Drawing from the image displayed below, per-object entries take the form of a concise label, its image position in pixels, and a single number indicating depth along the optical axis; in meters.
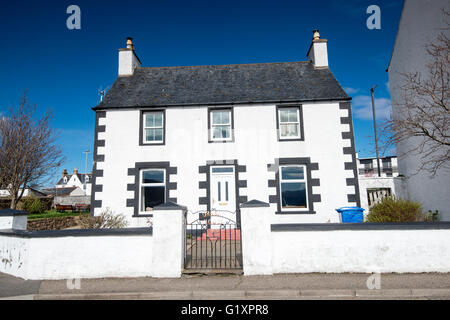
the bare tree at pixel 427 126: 8.49
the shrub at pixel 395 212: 9.13
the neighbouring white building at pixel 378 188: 13.98
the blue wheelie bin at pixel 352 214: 10.06
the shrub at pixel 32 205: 19.53
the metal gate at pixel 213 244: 7.11
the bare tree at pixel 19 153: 16.05
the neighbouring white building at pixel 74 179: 68.88
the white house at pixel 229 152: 11.80
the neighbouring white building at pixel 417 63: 11.25
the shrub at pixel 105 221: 9.97
